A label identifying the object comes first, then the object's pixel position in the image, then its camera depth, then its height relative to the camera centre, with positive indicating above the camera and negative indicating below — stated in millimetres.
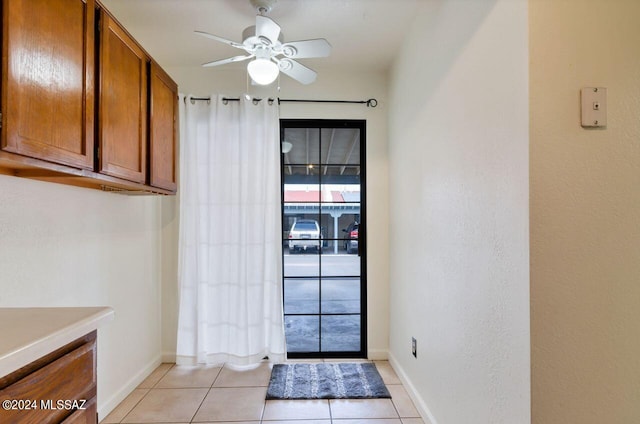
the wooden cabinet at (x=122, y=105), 1597 +649
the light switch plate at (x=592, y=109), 1056 +371
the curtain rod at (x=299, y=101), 2779 +1092
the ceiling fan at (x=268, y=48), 1805 +1047
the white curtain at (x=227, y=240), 2717 -169
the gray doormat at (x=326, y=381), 2293 -1257
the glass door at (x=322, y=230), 2988 -93
